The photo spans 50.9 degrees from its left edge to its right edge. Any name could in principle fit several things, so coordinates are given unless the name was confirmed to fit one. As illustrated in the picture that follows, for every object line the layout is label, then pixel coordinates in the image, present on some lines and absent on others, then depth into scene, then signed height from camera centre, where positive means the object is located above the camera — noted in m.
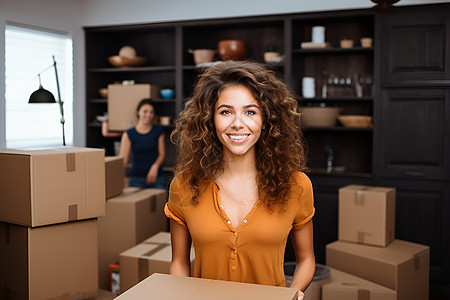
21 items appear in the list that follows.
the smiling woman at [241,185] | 1.35 -0.17
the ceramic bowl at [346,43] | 3.99 +0.73
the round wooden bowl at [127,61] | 4.73 +0.68
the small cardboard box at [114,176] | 2.67 -0.28
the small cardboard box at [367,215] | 2.72 -0.50
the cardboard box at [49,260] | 1.81 -0.53
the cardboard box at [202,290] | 1.06 -0.37
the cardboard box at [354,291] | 2.29 -0.79
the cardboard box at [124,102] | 4.54 +0.25
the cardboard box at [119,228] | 2.74 -0.59
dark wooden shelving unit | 3.67 +0.31
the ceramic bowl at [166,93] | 4.61 +0.34
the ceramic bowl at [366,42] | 3.93 +0.73
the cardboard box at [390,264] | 2.49 -0.73
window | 4.16 +0.41
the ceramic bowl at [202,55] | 4.35 +0.68
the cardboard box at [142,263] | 2.23 -0.64
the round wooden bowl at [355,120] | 3.92 +0.08
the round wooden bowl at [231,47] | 4.31 +0.75
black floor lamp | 3.04 +0.20
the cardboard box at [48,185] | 1.76 -0.22
